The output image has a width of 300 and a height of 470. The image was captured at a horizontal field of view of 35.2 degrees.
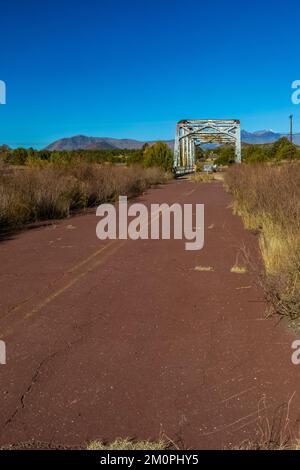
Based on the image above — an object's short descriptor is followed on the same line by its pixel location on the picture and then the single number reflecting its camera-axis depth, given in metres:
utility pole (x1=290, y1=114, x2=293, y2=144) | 54.21
